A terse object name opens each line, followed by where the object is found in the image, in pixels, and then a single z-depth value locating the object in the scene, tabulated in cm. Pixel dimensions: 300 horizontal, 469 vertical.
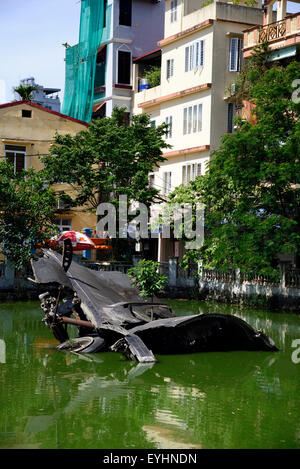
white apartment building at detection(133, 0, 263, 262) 3388
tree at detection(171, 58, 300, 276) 2389
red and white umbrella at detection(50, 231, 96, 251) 2981
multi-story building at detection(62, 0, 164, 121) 4178
